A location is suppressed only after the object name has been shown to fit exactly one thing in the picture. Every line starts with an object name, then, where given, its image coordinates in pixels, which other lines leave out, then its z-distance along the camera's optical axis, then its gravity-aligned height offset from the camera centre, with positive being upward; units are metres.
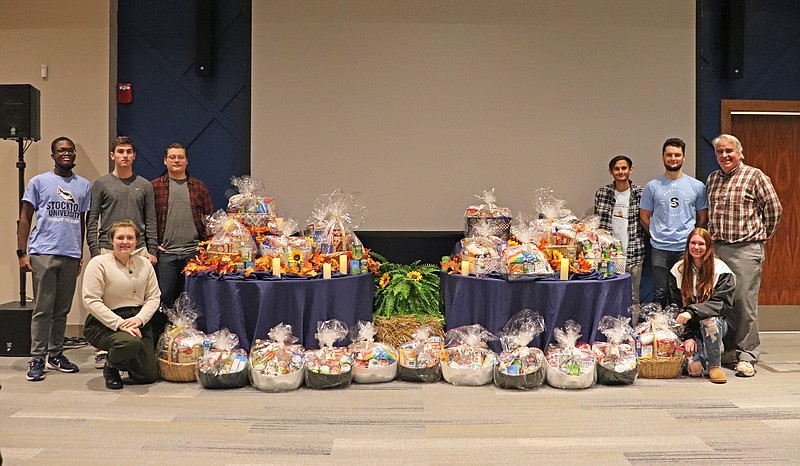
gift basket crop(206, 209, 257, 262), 4.36 -0.05
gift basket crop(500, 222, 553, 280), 4.23 -0.17
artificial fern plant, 4.68 -0.42
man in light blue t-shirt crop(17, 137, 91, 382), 4.35 -0.10
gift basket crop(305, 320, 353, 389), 3.94 -0.76
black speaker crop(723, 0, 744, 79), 5.62 +1.61
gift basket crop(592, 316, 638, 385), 4.03 -0.71
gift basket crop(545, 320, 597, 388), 3.95 -0.75
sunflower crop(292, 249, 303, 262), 4.34 -0.14
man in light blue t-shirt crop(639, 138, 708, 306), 4.82 +0.18
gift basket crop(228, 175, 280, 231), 4.80 +0.16
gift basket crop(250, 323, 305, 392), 3.90 -0.75
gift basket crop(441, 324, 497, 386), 4.02 -0.74
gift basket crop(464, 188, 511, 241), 5.01 +0.12
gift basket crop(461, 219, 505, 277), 4.43 -0.11
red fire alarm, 5.62 +1.14
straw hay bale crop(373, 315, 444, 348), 4.51 -0.62
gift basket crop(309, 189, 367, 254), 4.55 +0.07
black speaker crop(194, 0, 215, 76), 5.53 +1.58
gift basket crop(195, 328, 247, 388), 3.92 -0.78
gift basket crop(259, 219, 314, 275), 4.33 -0.11
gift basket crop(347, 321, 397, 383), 4.05 -0.75
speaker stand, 4.90 +0.29
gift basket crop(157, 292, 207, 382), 4.09 -0.71
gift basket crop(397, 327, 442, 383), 4.09 -0.77
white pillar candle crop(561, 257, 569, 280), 4.25 -0.21
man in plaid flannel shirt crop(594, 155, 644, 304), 5.12 +0.17
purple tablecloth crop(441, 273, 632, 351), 4.21 -0.41
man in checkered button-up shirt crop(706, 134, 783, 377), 4.57 +0.04
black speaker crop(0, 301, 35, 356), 4.79 -0.72
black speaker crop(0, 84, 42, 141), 4.96 +0.89
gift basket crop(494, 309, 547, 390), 3.94 -0.72
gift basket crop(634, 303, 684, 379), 4.21 -0.72
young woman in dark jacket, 4.24 -0.42
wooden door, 5.91 +0.57
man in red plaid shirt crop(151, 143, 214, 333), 4.69 +0.08
